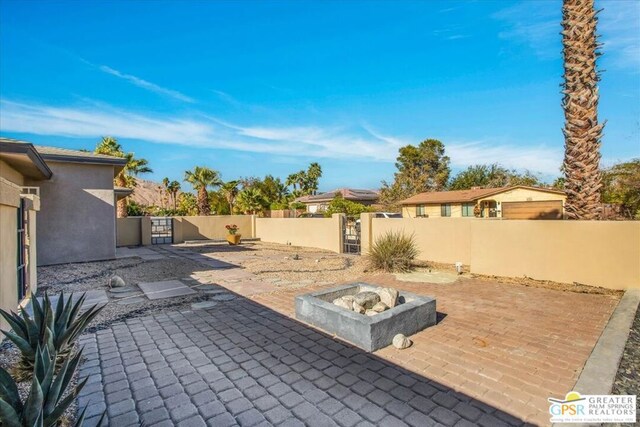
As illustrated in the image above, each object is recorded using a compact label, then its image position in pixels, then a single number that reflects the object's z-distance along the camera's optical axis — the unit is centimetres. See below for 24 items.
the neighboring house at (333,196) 4059
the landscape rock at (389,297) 496
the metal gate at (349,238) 1455
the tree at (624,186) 1129
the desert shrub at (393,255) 935
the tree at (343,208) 2180
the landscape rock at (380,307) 480
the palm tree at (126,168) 2202
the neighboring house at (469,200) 2733
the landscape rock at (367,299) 490
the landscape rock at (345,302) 493
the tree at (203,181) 2648
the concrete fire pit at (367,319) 405
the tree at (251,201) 2586
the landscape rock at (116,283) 767
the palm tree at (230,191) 2870
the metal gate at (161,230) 2002
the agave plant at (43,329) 320
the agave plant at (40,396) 177
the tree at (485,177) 3922
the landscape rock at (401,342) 407
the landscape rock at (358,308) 479
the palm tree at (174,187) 3857
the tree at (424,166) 4072
